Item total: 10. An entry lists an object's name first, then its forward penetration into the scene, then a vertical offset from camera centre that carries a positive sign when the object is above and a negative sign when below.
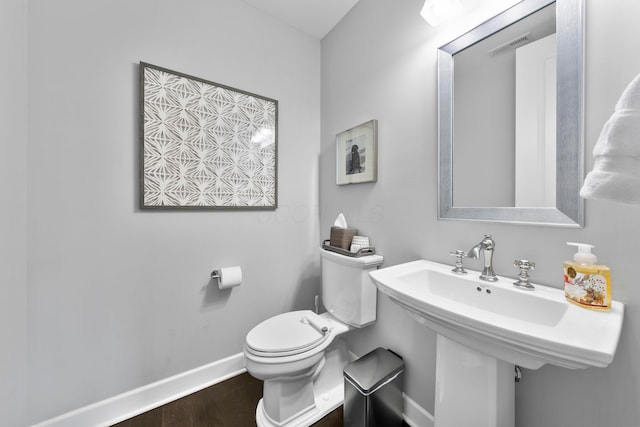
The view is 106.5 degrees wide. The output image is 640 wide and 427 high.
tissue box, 1.48 -0.15
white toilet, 1.11 -0.66
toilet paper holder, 1.46 -0.40
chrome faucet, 0.88 -0.15
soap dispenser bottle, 0.63 -0.19
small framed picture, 1.43 +0.38
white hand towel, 0.45 +0.11
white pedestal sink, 0.51 -0.30
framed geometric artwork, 1.30 +0.41
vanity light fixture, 1.01 +0.88
